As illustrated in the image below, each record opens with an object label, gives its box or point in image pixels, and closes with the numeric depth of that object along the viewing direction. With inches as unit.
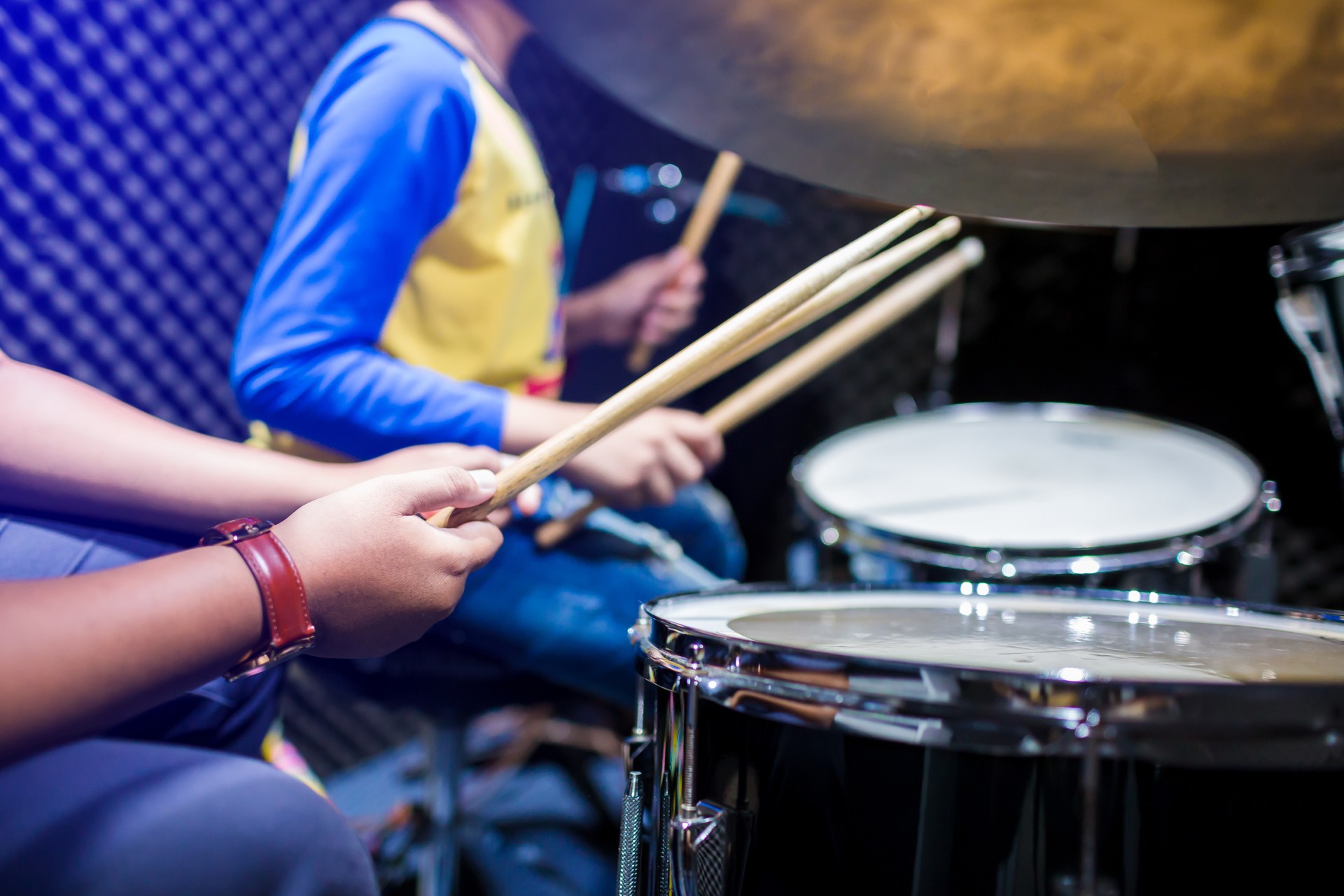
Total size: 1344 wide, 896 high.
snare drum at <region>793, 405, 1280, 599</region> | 31.3
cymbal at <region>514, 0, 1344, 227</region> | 21.1
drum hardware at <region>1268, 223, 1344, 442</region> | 28.2
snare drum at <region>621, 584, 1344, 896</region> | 14.1
